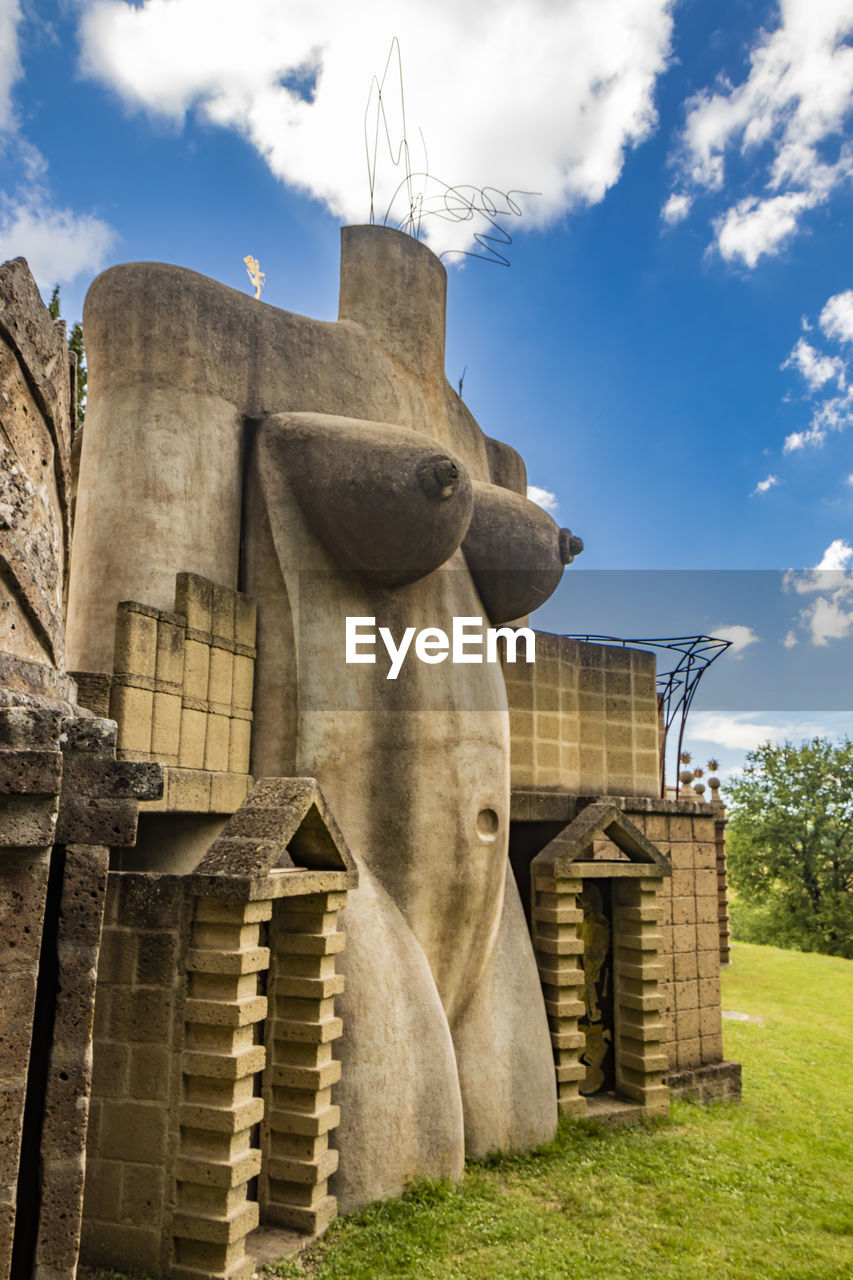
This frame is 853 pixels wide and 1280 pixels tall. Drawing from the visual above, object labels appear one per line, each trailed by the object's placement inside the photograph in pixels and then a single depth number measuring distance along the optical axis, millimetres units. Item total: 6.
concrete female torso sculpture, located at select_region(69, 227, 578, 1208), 7852
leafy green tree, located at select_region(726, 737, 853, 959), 34844
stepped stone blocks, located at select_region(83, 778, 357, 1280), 5859
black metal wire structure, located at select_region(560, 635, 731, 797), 12281
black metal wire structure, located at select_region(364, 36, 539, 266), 10911
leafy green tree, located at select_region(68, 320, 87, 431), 14498
